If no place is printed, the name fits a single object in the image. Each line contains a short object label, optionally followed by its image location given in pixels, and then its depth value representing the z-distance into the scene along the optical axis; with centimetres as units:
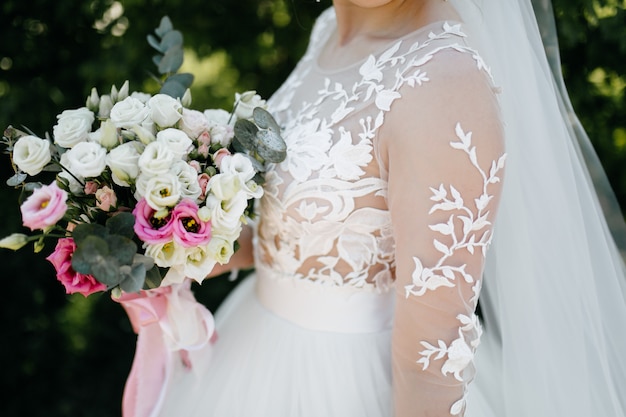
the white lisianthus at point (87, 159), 120
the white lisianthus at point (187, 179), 125
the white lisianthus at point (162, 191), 118
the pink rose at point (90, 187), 127
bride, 125
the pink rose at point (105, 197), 124
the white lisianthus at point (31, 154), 122
